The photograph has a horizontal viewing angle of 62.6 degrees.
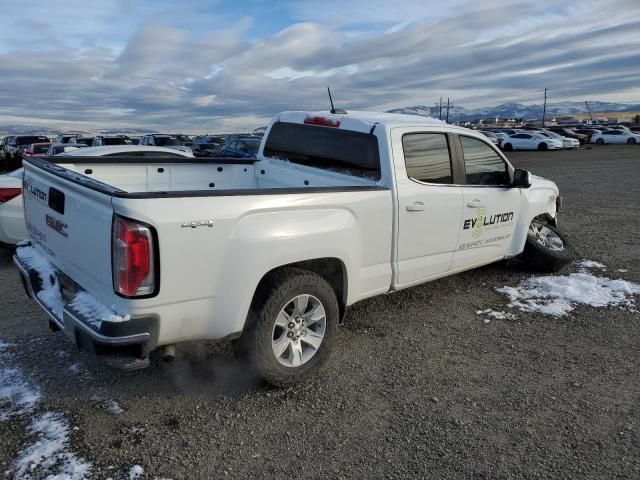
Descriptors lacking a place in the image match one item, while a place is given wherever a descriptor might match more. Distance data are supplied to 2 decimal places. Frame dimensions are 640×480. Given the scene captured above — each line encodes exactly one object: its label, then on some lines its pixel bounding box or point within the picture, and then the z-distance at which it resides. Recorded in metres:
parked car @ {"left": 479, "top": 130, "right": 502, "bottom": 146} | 39.94
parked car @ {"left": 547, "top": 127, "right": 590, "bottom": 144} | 49.66
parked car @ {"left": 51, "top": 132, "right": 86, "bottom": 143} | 26.12
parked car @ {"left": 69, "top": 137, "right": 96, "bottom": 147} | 23.89
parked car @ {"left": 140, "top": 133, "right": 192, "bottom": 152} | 22.50
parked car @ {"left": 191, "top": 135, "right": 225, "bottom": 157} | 23.91
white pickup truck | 2.83
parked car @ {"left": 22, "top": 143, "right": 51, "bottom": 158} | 20.52
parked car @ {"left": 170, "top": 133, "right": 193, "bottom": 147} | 25.78
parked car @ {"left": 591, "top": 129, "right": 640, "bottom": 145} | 45.74
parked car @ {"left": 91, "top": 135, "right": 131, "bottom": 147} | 21.73
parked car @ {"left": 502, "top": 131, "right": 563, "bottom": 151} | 38.47
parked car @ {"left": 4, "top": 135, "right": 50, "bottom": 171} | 20.25
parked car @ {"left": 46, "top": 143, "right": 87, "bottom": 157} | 16.98
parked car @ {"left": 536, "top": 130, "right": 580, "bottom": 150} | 39.79
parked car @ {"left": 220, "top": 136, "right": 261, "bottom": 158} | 16.59
